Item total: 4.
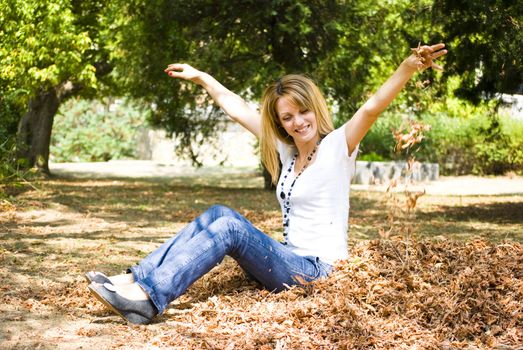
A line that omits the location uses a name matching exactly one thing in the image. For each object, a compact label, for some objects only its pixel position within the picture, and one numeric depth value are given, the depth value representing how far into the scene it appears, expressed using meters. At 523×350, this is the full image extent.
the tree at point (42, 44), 11.83
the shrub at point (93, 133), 24.39
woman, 3.98
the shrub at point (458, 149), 19.08
